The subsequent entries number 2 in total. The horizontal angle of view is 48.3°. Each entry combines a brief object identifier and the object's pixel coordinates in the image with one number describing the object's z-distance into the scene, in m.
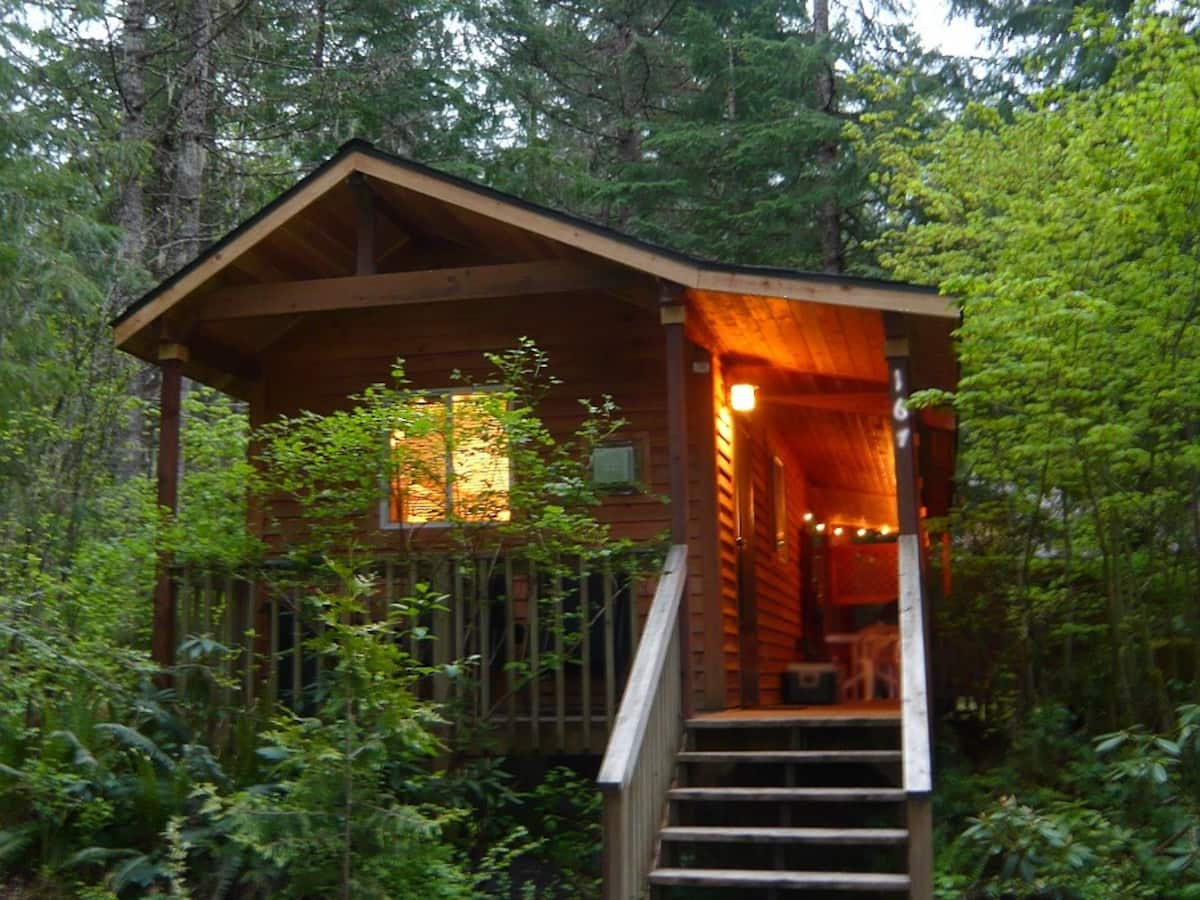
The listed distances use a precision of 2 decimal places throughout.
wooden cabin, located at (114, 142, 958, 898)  6.96
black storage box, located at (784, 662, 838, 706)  11.41
